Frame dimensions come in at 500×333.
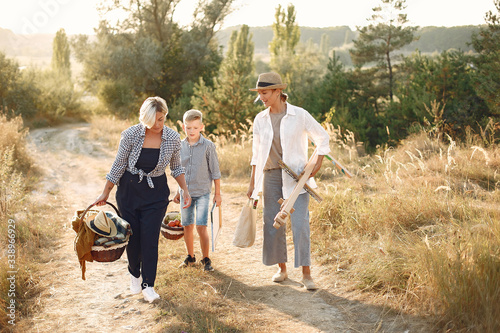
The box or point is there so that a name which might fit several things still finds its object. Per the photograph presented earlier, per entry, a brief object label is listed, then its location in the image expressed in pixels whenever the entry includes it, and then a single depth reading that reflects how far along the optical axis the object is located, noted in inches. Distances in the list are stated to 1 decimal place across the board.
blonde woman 151.6
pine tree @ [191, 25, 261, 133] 571.2
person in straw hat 161.3
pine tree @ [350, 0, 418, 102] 981.8
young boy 183.9
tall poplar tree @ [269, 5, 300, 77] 1806.1
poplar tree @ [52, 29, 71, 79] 1379.2
